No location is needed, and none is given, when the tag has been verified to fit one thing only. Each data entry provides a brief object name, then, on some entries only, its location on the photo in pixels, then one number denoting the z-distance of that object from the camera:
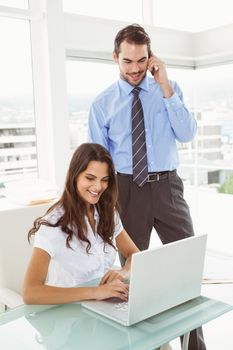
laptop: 1.11
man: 2.10
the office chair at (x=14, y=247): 1.89
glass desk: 1.07
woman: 1.47
